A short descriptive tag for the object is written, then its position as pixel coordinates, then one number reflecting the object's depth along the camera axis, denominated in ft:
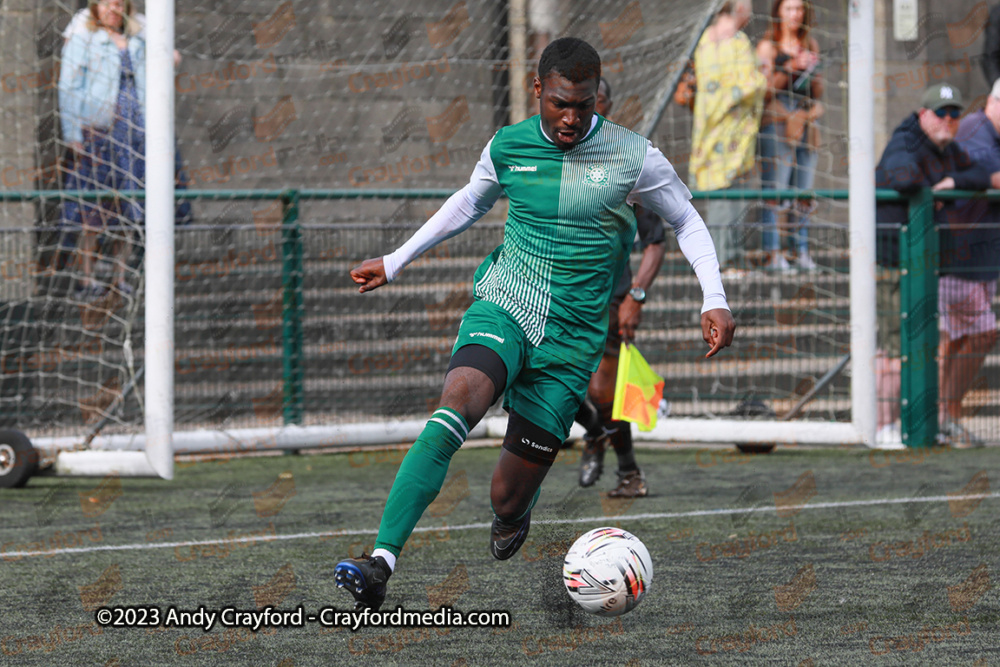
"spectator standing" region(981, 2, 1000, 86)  101.30
